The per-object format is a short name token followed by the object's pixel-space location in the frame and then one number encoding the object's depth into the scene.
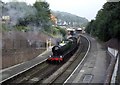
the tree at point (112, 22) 35.03
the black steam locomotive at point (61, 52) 33.56
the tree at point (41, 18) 44.51
